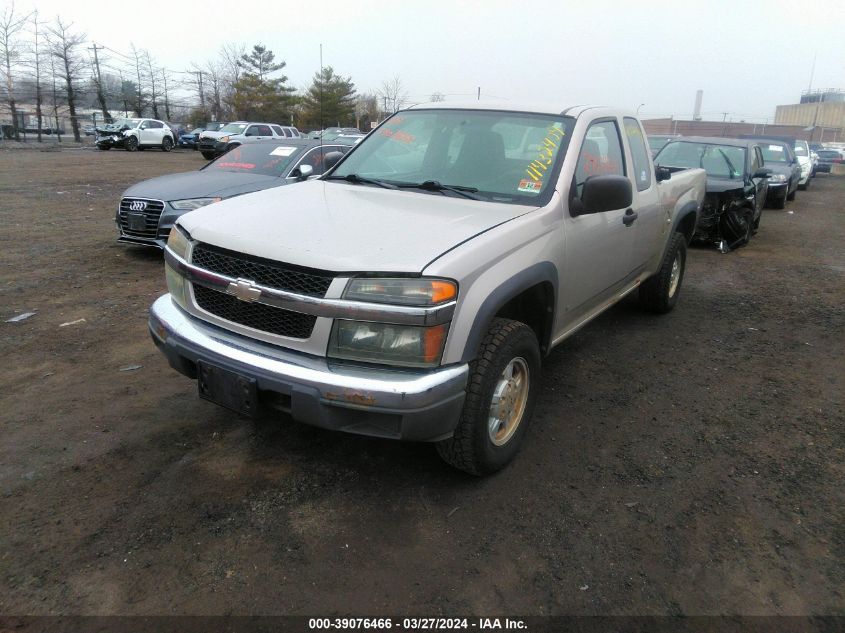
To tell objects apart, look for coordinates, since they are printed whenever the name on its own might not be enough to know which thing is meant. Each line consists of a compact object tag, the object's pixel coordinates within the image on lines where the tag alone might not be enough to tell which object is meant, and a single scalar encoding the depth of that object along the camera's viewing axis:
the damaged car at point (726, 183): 9.22
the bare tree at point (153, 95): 55.40
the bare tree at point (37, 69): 44.91
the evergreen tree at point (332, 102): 54.41
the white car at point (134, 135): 31.78
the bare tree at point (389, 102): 50.24
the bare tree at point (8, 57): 42.87
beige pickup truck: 2.50
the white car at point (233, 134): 25.65
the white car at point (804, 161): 20.67
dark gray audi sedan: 7.12
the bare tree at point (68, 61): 45.97
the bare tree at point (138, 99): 52.53
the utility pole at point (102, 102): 46.81
